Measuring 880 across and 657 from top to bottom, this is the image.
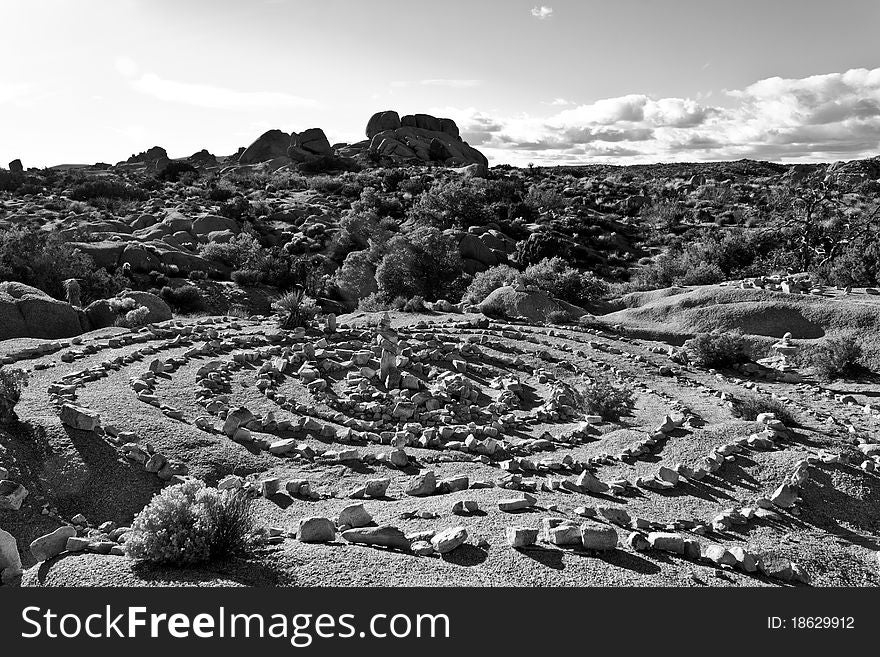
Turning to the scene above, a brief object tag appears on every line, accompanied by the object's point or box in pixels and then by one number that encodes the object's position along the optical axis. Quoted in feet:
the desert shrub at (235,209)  139.70
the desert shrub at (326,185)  181.84
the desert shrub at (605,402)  35.91
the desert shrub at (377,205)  144.97
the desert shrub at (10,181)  167.63
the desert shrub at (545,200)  159.84
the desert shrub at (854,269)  65.82
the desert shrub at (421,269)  86.84
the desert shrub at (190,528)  16.75
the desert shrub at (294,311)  54.75
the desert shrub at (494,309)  62.13
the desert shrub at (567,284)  67.31
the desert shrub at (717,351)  48.16
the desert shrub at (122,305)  61.36
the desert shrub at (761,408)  34.01
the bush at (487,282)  71.05
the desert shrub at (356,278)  96.30
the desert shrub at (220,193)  162.75
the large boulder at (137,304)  59.31
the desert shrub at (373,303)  72.13
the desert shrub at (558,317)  59.77
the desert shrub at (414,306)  65.10
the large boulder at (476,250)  107.84
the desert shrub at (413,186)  172.68
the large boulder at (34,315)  52.70
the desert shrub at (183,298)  80.16
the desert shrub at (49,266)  76.54
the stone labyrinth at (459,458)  18.21
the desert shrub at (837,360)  44.24
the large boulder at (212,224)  123.34
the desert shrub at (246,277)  95.40
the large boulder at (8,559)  16.34
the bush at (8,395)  29.86
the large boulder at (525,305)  61.62
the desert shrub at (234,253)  103.96
